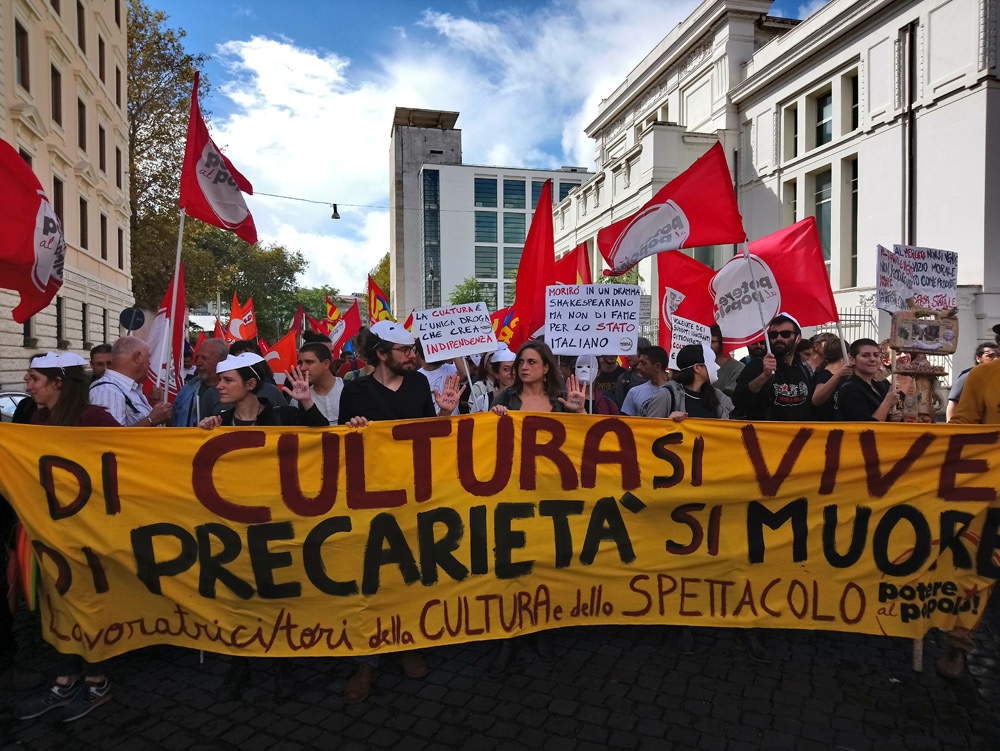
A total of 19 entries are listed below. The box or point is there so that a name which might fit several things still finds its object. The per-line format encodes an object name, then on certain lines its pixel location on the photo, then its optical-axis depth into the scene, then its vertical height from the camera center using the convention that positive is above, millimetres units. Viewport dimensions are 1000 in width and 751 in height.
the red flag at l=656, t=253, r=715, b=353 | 8211 +895
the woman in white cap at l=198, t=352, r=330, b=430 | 3934 -168
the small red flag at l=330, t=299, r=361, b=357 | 12211 +738
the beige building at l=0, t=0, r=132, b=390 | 17844 +6877
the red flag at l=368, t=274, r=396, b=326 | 12711 +1155
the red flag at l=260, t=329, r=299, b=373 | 10031 +191
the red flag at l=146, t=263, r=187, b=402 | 5852 +241
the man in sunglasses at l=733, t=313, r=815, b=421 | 5000 -120
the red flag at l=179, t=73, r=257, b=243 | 5715 +1537
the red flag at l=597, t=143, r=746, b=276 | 5828 +1263
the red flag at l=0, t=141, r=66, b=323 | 4434 +857
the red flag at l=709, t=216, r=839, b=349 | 6184 +747
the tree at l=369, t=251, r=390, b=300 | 83562 +11173
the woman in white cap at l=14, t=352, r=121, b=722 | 3438 -267
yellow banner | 3549 -842
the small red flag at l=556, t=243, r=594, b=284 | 8703 +1238
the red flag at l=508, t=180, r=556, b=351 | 6711 +913
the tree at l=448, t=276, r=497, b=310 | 46181 +4972
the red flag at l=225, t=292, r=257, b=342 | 12133 +795
